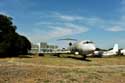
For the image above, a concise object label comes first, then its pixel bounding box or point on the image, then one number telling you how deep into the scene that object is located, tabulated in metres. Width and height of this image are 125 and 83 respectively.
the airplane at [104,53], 31.09
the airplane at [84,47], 20.45
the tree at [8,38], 23.89
